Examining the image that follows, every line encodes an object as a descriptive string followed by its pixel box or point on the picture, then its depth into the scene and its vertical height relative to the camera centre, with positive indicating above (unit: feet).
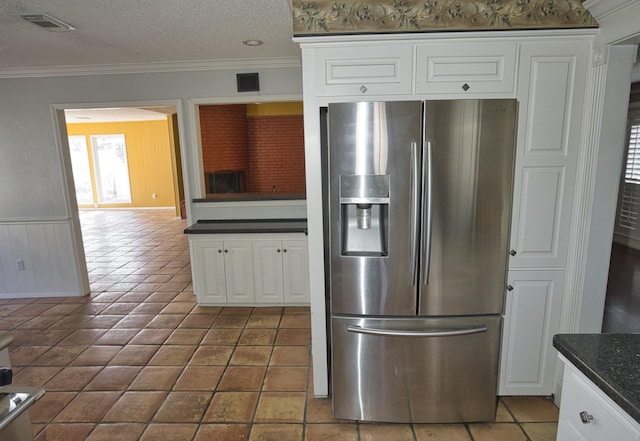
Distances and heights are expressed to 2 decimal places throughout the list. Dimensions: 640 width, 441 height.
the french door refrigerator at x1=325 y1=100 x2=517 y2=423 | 5.98 -1.60
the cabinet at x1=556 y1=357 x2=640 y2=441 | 3.10 -2.35
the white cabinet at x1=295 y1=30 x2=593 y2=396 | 6.14 +1.16
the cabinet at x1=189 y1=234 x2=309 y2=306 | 11.78 -3.42
